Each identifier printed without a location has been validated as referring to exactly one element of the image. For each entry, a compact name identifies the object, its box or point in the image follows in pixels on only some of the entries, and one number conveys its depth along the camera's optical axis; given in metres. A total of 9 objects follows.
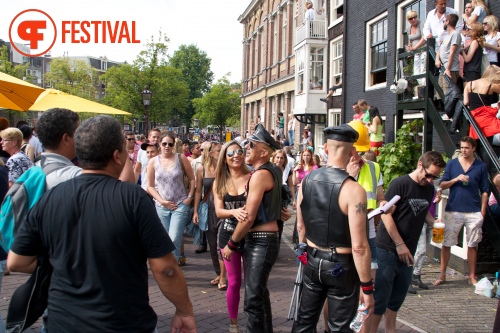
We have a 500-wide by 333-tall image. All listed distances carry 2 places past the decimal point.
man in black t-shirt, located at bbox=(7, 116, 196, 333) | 2.07
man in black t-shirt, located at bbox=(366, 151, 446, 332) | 4.08
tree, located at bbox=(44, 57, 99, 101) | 51.91
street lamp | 22.43
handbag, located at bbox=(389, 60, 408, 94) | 9.98
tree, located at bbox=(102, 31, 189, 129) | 32.41
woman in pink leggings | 4.32
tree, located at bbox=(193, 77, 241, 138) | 49.16
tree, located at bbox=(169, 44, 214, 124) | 74.88
